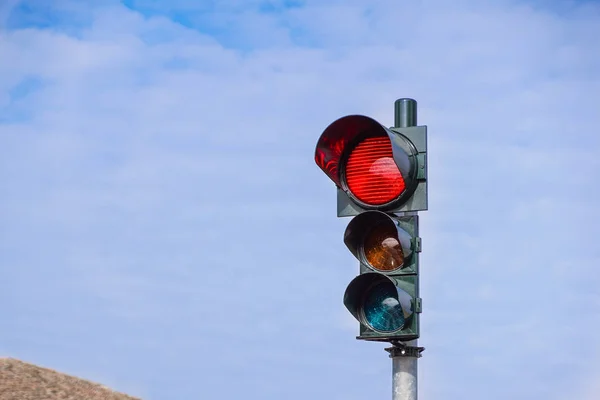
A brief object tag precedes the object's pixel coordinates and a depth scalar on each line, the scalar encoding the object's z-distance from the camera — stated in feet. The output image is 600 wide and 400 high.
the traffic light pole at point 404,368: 21.33
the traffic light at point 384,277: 21.53
